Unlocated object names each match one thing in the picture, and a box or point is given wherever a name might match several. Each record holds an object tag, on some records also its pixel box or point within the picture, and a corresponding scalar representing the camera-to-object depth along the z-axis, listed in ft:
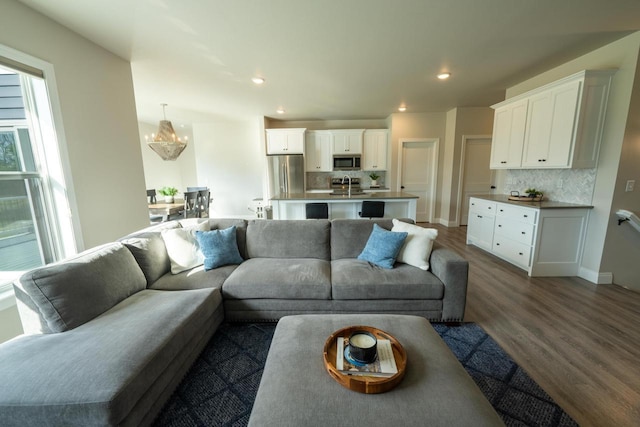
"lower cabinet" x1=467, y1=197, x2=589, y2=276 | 9.59
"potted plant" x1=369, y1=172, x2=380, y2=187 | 20.66
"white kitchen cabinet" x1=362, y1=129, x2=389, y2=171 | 19.69
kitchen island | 12.87
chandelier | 14.30
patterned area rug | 4.34
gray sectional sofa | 3.38
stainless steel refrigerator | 19.66
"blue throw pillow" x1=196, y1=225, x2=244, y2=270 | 7.44
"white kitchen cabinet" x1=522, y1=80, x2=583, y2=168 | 9.23
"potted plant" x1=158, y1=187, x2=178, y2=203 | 15.83
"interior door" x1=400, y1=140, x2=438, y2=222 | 19.29
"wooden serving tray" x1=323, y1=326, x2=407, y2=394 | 3.26
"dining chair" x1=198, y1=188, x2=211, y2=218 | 16.05
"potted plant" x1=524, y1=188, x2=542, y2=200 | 11.24
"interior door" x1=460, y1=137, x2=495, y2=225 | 17.63
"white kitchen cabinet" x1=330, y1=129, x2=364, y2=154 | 19.75
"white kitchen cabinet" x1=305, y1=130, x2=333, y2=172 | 20.07
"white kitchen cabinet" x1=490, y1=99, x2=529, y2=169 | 11.36
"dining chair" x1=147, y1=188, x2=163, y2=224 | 14.91
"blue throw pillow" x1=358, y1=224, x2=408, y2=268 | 7.30
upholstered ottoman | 2.90
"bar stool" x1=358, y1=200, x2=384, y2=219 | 12.55
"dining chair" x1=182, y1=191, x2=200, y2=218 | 14.72
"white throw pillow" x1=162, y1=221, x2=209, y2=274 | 7.31
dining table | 13.61
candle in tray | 3.62
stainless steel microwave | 19.97
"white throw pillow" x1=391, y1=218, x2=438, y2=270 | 7.20
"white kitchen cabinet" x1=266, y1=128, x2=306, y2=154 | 19.60
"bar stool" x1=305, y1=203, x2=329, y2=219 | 12.84
